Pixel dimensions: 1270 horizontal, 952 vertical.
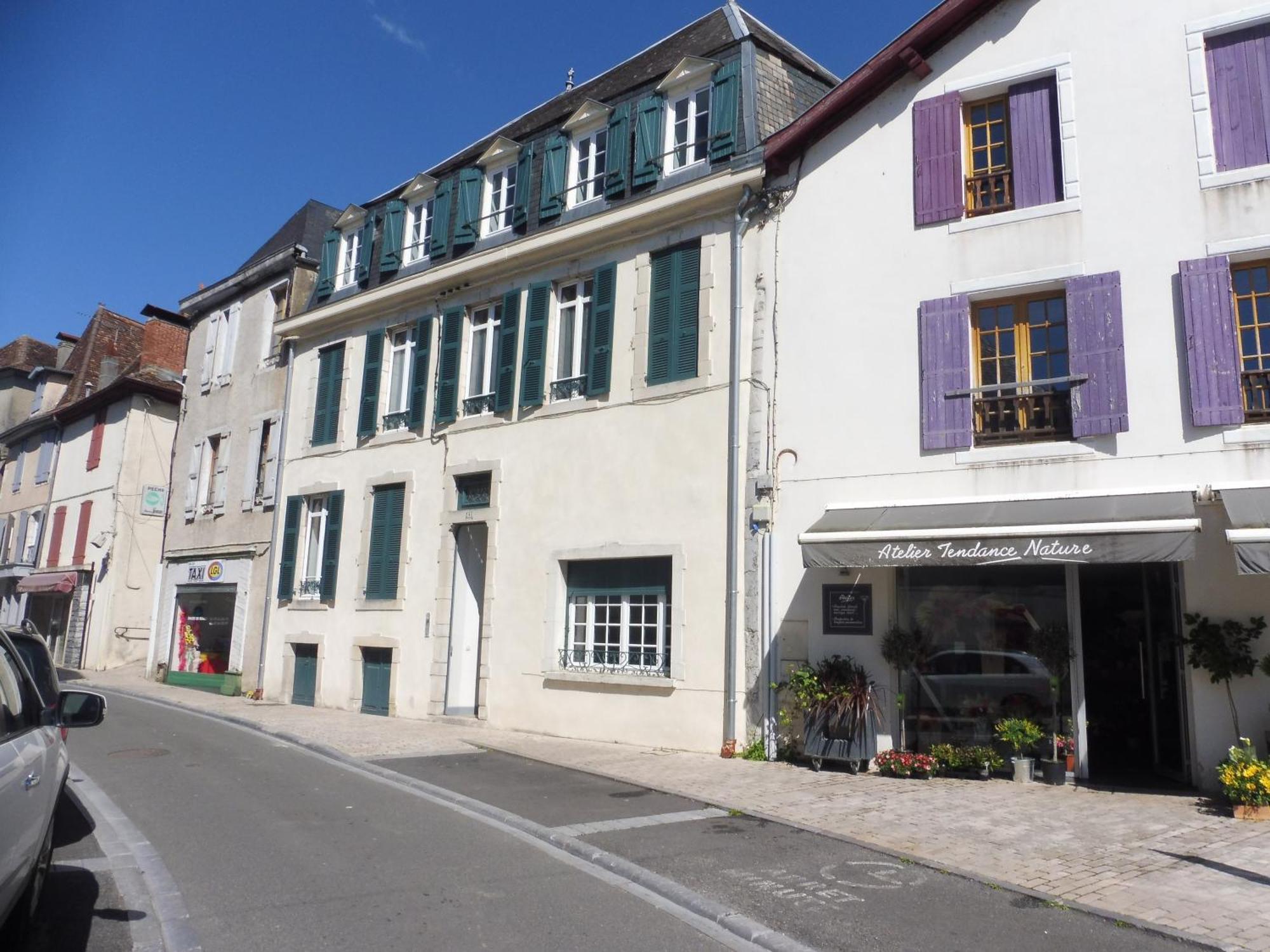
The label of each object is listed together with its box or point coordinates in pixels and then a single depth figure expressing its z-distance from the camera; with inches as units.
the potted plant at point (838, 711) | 405.7
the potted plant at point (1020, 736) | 379.6
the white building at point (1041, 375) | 363.6
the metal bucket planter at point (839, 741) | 405.7
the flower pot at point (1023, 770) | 379.6
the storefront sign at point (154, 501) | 997.8
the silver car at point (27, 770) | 149.7
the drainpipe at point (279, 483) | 738.2
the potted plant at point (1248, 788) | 308.5
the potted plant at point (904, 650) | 409.1
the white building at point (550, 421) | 495.2
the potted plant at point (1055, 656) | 382.9
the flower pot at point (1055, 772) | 373.4
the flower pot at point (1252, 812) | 308.5
